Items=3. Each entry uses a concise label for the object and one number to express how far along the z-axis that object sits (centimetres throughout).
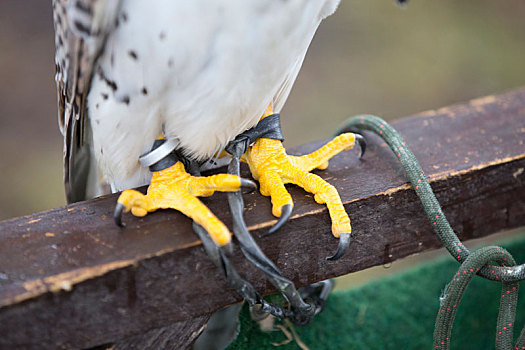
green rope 93
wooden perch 89
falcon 90
